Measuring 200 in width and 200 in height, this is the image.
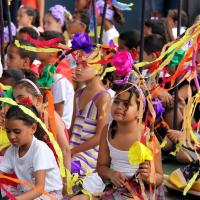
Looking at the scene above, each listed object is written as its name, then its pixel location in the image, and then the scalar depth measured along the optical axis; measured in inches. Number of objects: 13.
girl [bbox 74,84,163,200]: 292.8
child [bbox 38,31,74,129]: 392.4
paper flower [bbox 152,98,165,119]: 323.1
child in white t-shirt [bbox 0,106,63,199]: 278.5
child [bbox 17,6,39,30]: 608.5
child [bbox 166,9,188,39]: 613.2
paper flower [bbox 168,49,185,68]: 319.5
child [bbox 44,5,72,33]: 623.8
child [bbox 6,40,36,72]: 411.6
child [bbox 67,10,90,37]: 572.0
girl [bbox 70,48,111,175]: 351.3
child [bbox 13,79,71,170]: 310.4
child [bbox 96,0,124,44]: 593.7
